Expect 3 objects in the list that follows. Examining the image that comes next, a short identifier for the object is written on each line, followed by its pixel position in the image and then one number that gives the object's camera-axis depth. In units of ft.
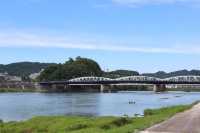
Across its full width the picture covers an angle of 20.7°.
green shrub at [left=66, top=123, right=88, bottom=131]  96.99
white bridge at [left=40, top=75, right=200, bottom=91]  639.76
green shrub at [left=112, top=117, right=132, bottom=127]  99.72
